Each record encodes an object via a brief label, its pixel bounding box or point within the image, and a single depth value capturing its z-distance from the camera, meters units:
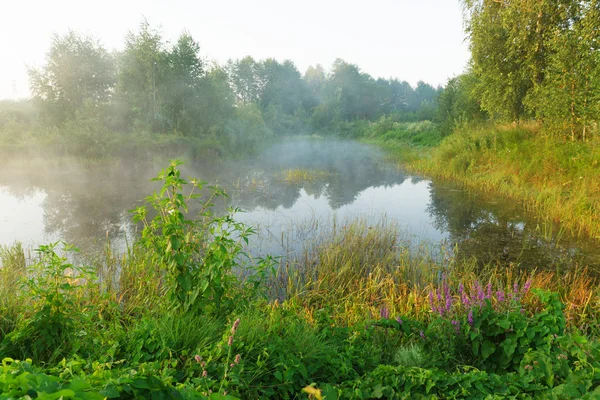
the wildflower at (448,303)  3.37
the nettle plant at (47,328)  2.62
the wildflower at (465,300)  3.39
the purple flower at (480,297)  3.24
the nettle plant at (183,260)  2.98
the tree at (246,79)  51.88
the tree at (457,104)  20.58
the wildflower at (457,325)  3.05
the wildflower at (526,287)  3.81
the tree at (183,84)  22.88
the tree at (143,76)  21.38
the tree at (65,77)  20.36
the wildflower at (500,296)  3.52
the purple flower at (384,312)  3.74
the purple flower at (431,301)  3.37
